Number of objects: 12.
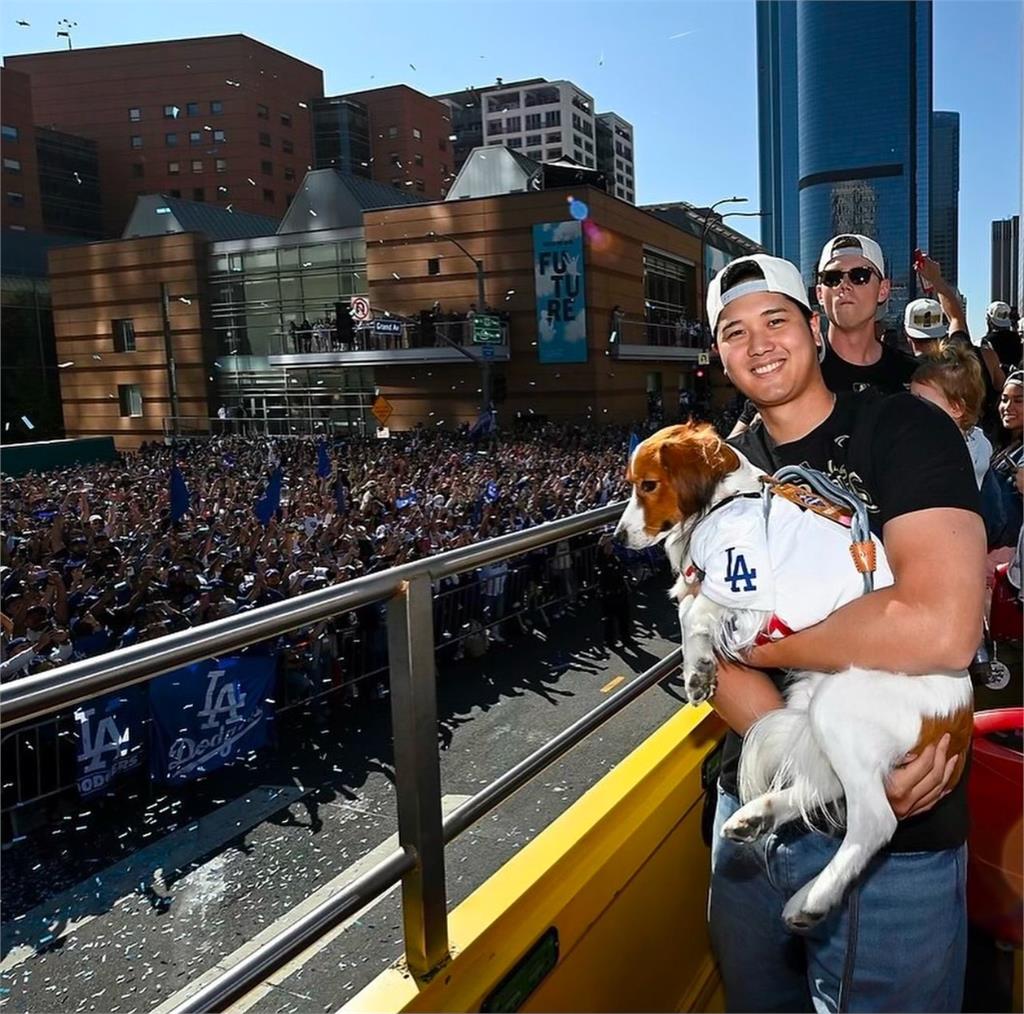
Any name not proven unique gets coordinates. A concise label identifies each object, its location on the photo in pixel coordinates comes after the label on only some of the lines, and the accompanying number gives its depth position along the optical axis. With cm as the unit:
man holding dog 147
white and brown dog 155
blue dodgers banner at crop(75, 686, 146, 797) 458
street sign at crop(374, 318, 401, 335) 3594
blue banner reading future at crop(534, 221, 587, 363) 3475
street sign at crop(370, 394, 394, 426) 3189
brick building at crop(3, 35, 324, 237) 7619
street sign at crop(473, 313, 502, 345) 3372
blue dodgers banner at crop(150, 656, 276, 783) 459
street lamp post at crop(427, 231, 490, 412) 3262
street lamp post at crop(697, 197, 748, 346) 2957
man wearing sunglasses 312
